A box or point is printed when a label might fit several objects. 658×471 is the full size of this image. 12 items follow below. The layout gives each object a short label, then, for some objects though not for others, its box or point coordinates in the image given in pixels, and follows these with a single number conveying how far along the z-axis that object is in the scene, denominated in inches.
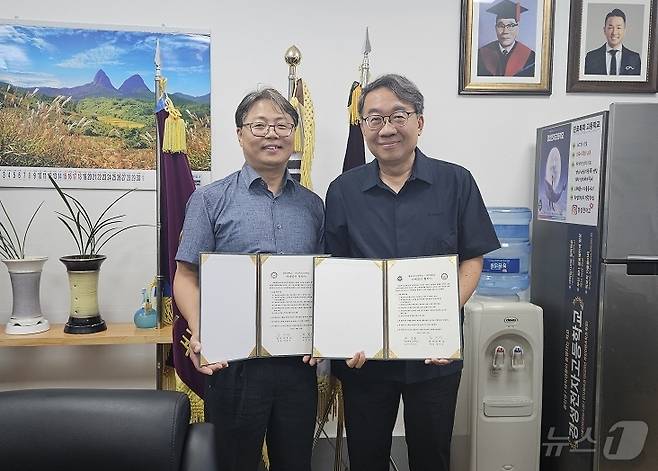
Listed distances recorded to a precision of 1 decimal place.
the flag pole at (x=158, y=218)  92.8
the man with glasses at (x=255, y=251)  64.6
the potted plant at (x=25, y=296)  91.3
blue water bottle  100.3
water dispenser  89.0
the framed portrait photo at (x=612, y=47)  105.6
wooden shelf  88.8
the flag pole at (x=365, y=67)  94.7
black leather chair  45.7
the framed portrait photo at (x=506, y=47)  104.4
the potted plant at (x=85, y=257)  92.4
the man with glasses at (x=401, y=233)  67.4
